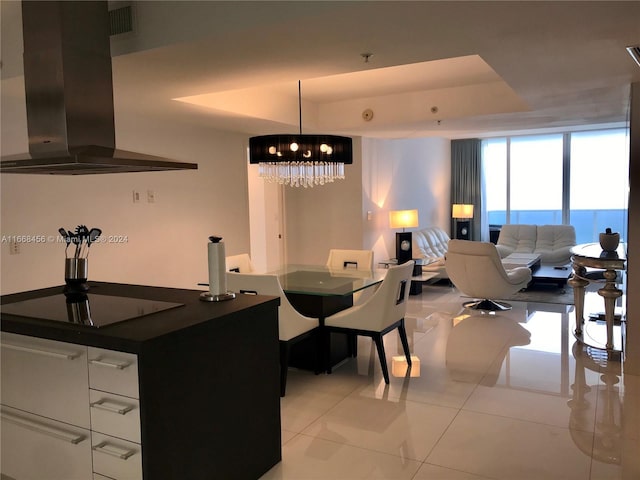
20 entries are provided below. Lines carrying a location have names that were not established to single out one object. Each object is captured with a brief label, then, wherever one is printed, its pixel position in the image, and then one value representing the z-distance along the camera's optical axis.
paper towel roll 2.68
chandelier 4.22
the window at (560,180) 9.78
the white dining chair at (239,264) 4.89
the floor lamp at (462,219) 10.14
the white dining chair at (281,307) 3.73
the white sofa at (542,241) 8.72
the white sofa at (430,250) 7.88
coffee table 7.38
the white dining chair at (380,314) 3.94
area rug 6.78
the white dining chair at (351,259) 5.38
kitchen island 2.07
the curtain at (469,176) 10.78
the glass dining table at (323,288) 4.03
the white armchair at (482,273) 5.91
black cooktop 2.37
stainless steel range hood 2.74
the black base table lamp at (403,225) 7.59
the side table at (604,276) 4.26
